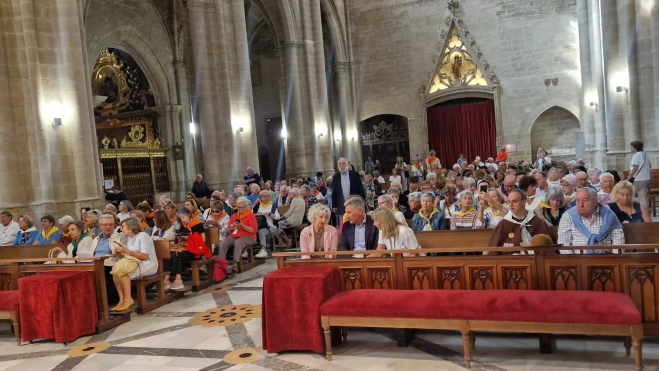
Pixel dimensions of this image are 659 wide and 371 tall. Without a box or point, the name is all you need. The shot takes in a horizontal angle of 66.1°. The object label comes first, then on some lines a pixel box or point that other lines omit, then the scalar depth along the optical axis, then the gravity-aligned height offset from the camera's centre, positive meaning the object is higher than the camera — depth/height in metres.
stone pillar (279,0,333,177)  17.91 +2.52
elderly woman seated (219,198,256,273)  7.97 -0.95
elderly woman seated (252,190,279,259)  9.31 -0.85
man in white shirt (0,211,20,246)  7.88 -0.60
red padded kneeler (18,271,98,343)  5.18 -1.22
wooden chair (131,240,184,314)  6.16 -1.33
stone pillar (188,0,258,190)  13.19 +2.36
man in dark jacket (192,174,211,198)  12.77 -0.33
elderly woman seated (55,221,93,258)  6.50 -0.73
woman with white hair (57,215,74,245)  7.35 -0.63
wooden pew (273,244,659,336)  3.82 -1.01
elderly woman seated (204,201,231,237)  8.29 -0.74
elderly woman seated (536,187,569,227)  5.19 -0.65
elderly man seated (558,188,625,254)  4.26 -0.69
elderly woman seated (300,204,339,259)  5.22 -0.71
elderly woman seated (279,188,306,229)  9.71 -0.90
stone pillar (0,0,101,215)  9.26 +1.43
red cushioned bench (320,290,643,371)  3.51 -1.19
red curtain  21.30 +0.99
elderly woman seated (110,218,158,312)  5.99 -0.92
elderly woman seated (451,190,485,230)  5.72 -0.70
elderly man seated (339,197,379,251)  5.20 -0.70
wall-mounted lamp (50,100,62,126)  9.49 +1.43
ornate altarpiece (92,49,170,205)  16.66 +2.19
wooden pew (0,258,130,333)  5.54 -0.97
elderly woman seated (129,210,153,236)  7.66 -0.57
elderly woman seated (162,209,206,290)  7.05 -1.04
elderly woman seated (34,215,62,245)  7.29 -0.67
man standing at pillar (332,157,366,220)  8.18 -0.37
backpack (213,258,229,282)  7.52 -1.42
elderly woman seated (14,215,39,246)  7.38 -0.64
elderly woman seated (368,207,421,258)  4.86 -0.71
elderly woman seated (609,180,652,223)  5.05 -0.67
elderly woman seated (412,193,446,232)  5.90 -0.70
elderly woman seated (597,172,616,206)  6.09 -0.56
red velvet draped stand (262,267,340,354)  4.31 -1.21
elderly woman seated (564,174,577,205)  6.43 -0.50
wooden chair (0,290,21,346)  5.36 -1.27
